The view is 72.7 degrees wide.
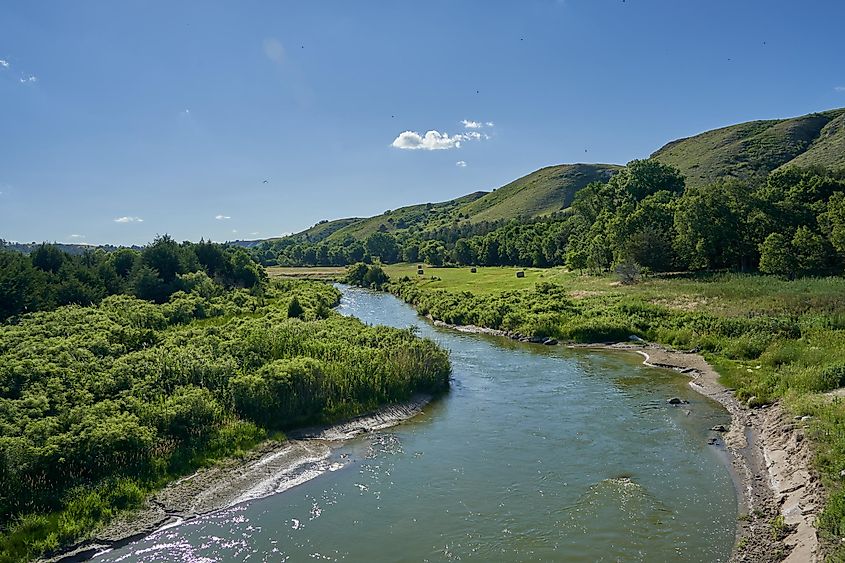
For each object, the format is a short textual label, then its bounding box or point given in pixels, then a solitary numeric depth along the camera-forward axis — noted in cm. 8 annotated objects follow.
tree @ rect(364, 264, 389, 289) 11588
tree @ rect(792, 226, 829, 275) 5778
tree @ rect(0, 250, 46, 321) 4497
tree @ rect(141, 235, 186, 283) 6898
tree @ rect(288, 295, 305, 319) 5494
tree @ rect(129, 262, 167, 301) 6209
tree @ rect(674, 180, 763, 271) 6662
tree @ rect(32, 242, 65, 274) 5928
